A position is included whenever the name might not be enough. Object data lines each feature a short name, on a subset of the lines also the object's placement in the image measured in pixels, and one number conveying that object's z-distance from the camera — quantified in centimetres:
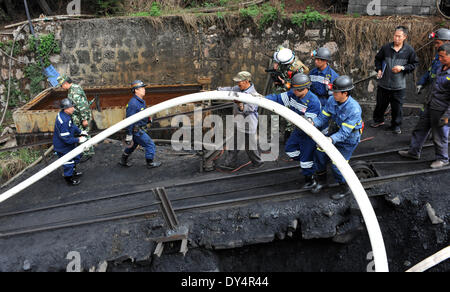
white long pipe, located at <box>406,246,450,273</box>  389
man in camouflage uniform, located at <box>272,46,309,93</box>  622
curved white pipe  392
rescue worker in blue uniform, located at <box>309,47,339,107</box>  624
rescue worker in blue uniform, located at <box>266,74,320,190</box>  526
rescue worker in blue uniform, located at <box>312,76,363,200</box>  493
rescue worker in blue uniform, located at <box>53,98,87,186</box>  633
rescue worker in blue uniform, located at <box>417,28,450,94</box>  591
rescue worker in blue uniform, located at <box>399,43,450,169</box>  546
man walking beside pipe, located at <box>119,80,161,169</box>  655
